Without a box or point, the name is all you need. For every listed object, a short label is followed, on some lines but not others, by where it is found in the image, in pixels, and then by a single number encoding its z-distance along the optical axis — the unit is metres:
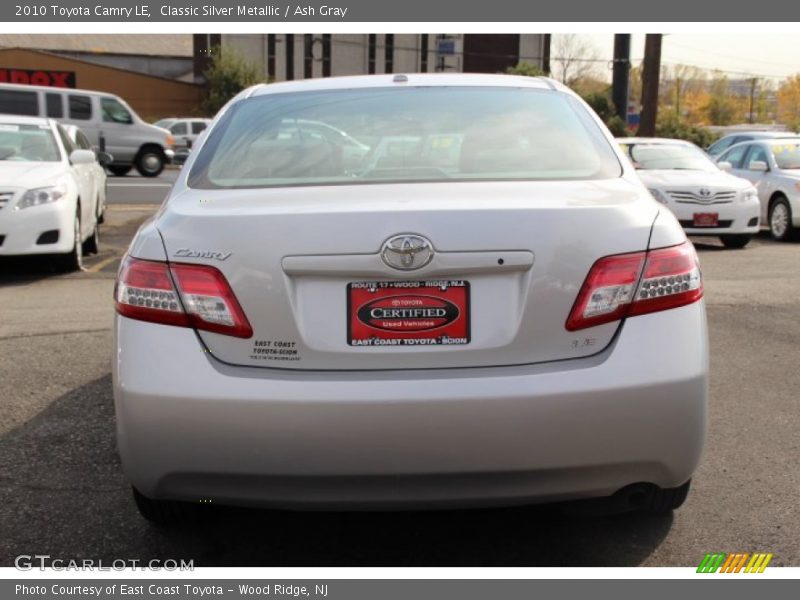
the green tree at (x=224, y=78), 57.16
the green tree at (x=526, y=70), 50.19
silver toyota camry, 2.82
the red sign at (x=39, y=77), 51.69
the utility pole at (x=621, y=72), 36.25
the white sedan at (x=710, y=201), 12.87
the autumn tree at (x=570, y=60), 76.19
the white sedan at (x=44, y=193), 9.20
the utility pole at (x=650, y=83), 29.56
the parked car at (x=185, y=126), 36.19
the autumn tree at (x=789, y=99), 102.44
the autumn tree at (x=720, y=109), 110.31
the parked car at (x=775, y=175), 14.08
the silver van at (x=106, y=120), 25.03
